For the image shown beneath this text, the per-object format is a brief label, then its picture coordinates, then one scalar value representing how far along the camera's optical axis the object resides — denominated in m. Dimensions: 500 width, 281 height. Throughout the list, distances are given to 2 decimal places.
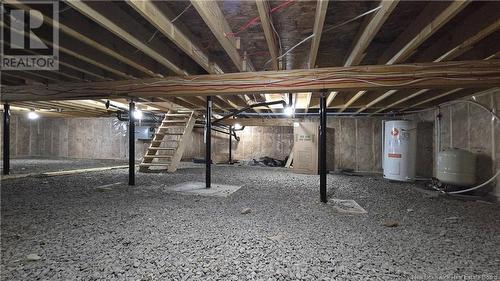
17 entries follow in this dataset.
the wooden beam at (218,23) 1.56
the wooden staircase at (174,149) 4.97
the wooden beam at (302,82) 2.28
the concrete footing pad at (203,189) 3.11
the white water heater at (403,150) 4.51
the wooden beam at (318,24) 1.46
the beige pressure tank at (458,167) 3.35
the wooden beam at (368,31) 1.47
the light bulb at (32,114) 6.67
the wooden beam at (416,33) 1.48
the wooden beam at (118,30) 1.56
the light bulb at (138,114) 6.28
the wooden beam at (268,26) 1.51
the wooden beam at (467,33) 1.66
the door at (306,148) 5.28
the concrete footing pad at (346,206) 2.38
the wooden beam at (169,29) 1.57
